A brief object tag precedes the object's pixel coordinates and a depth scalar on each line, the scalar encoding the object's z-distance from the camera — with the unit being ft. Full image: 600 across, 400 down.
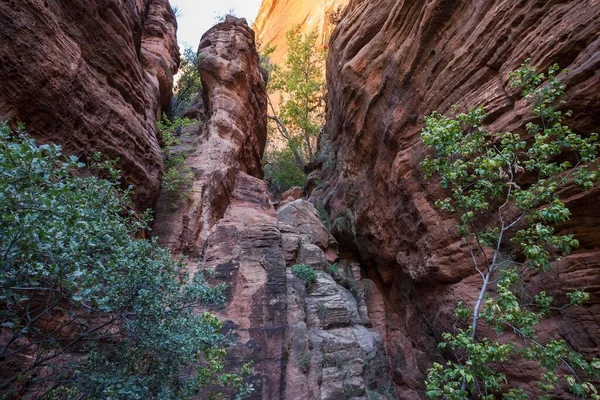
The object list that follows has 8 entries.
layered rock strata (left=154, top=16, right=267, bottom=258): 36.76
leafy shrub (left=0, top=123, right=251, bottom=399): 11.19
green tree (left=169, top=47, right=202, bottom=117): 65.20
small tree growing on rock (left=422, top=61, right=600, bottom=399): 14.11
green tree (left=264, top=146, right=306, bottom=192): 87.20
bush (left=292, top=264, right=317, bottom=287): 39.58
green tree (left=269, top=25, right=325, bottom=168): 86.17
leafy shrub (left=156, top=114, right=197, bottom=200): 37.91
